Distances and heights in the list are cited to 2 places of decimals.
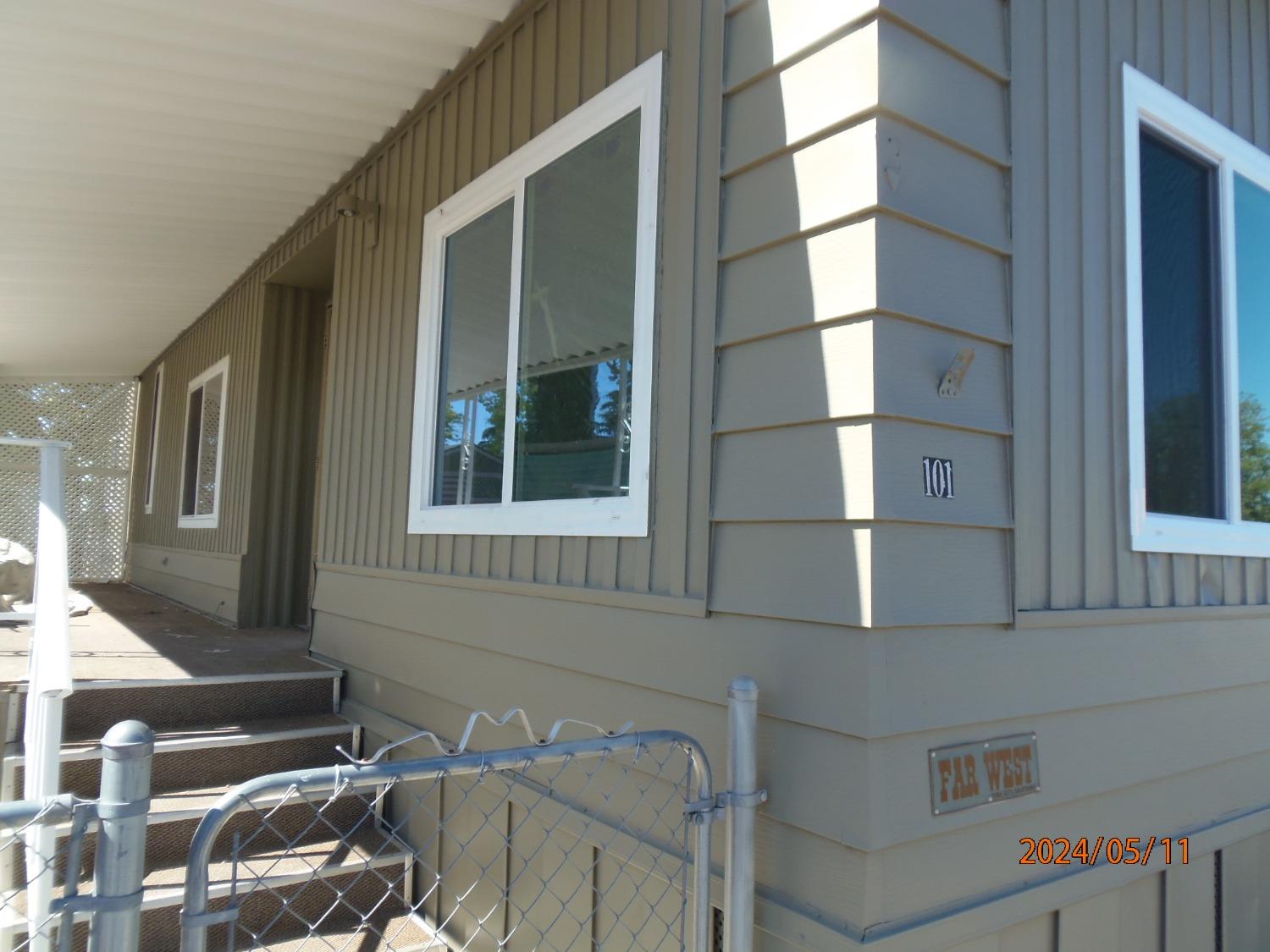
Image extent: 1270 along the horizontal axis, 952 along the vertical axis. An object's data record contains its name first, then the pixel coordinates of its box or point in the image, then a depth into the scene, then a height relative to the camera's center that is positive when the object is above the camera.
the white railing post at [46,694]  2.27 -0.42
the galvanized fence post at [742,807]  1.74 -0.49
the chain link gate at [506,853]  1.54 -0.89
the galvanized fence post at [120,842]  1.16 -0.40
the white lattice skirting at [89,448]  10.50 +0.94
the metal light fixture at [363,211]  4.29 +1.53
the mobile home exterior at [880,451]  1.81 +0.24
